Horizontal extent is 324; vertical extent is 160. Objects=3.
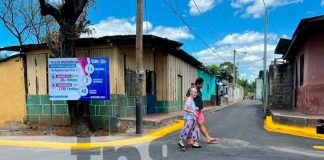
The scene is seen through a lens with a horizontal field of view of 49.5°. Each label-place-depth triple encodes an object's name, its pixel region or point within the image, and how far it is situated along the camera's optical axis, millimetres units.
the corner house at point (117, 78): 13359
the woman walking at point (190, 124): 8859
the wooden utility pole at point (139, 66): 11250
